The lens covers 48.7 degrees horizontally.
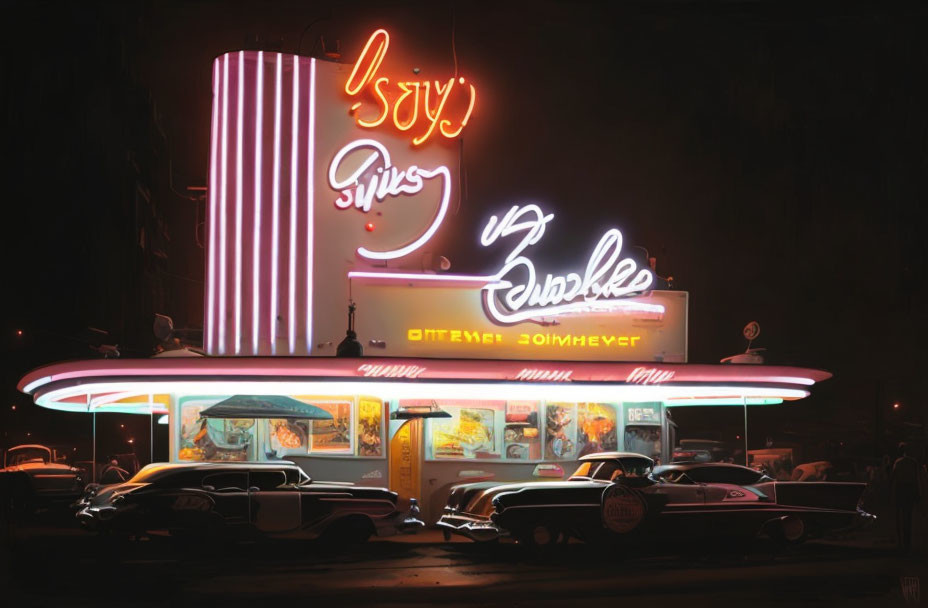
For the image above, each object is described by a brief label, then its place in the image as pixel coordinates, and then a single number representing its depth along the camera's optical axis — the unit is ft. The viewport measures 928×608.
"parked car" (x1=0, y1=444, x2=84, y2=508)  85.87
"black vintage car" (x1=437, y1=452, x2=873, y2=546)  51.93
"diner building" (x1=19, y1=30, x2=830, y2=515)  69.41
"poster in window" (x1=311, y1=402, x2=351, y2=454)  70.23
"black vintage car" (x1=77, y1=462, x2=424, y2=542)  51.44
